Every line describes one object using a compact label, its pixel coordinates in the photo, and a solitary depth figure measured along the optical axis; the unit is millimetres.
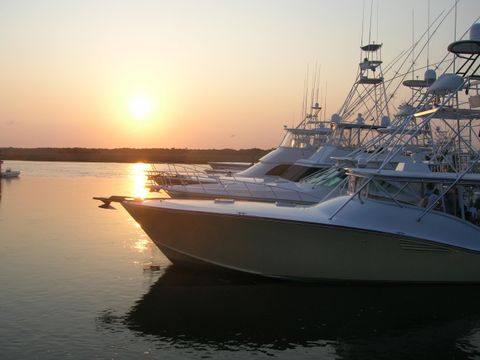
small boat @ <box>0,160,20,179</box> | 47003
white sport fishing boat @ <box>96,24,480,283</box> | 10898
